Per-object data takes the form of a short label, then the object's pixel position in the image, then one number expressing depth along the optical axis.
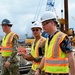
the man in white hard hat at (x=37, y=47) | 5.75
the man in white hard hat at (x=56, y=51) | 4.13
